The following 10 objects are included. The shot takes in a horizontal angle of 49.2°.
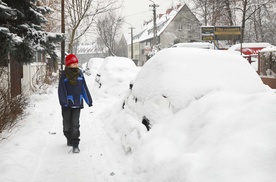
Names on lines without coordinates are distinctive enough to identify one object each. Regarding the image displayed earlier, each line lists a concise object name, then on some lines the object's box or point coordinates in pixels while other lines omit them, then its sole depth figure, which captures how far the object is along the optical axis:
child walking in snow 5.18
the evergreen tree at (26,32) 5.35
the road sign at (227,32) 18.11
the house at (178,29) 53.53
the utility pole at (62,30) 16.85
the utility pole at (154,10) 31.81
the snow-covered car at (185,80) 4.63
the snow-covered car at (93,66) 29.03
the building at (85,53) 122.81
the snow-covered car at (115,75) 12.40
